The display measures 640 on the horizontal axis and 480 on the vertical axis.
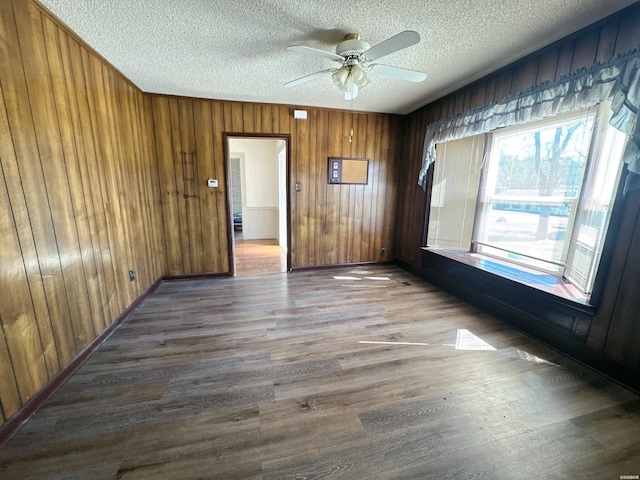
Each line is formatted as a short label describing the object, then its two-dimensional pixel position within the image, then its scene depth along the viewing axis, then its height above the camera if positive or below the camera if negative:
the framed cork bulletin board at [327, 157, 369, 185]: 3.98 +0.29
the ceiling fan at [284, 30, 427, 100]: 1.71 +0.94
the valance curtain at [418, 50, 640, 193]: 1.62 +0.71
